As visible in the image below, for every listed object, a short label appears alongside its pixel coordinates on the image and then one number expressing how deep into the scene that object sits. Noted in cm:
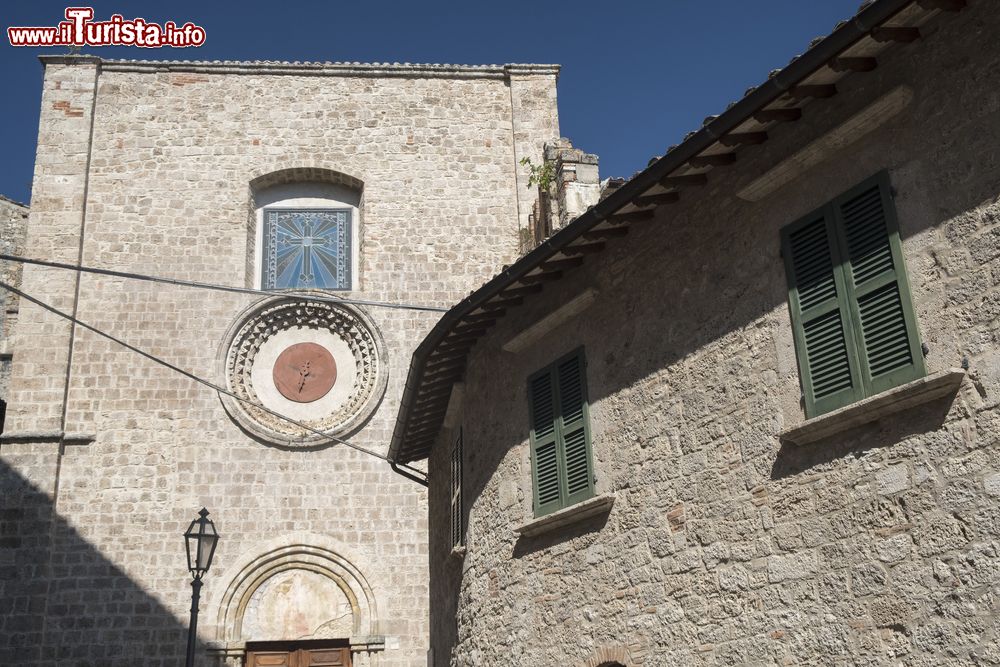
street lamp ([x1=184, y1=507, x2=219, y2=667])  1117
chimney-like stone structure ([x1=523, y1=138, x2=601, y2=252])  1188
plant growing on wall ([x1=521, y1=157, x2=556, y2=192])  1312
